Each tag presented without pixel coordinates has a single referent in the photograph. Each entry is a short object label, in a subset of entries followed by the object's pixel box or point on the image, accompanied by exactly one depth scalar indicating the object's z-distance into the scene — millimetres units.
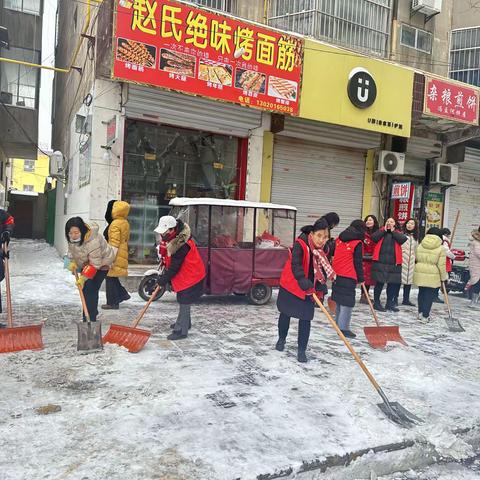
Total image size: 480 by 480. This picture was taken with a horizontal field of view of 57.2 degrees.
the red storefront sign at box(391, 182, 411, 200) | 12914
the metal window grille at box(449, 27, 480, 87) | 15359
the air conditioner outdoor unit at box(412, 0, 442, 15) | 13719
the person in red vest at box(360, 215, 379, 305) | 8773
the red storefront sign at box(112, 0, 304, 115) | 8422
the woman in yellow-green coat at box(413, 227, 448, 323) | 7727
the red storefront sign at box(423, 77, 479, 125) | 12219
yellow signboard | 10562
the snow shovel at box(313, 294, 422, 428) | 3725
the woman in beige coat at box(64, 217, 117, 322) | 5500
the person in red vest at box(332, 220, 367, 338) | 6196
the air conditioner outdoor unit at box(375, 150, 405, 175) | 13031
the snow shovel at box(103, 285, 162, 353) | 5203
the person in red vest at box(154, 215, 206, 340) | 5461
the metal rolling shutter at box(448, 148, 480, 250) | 15273
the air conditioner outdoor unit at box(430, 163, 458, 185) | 14289
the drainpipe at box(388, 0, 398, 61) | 13523
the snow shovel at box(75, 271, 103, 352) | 5066
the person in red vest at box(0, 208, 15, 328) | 5867
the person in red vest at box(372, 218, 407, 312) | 8289
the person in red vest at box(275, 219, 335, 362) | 4984
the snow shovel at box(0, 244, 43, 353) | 4930
